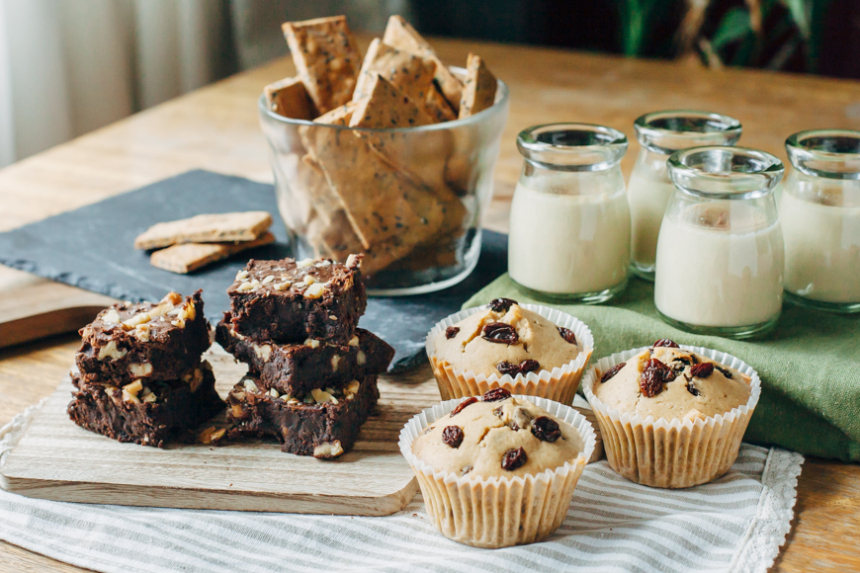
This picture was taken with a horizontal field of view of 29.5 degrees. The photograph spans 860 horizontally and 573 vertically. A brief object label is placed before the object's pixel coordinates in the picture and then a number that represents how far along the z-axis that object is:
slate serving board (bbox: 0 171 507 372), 0.80
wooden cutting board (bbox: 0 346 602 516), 0.67
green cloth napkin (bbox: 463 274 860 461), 0.68
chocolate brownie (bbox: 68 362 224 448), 0.69
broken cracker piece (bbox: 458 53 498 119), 0.80
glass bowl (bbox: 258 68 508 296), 0.78
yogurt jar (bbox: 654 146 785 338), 0.70
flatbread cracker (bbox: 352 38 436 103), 0.80
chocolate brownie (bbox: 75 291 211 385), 0.69
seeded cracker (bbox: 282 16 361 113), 0.81
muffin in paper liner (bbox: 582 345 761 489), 0.67
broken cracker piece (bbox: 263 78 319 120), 0.79
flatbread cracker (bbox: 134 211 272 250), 0.87
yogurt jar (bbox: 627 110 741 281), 0.76
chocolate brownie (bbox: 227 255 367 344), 0.68
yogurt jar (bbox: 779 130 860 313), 0.72
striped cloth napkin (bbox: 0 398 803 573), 0.64
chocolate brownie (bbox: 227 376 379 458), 0.69
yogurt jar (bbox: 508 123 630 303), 0.74
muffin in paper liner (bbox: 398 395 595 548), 0.64
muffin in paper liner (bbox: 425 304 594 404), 0.70
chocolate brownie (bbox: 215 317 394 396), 0.68
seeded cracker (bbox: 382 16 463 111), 0.82
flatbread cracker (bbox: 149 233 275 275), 0.85
